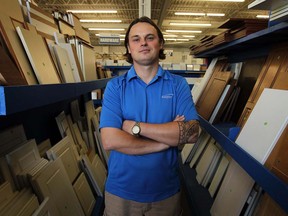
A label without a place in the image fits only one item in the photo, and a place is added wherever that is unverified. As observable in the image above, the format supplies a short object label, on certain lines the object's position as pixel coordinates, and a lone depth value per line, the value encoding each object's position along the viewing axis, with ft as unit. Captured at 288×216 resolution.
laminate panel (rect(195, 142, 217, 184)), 8.63
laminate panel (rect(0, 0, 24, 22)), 4.29
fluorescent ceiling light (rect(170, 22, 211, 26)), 36.08
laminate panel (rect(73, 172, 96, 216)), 6.28
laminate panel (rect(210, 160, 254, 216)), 5.25
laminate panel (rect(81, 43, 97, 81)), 8.15
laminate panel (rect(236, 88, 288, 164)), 3.93
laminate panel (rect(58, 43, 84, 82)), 6.80
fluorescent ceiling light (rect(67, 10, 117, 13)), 29.89
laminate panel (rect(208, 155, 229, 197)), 7.38
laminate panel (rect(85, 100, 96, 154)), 9.13
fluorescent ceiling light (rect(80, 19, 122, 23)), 34.19
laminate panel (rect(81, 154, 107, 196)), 7.23
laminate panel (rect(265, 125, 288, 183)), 3.37
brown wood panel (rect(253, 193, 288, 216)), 4.12
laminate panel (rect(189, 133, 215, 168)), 9.74
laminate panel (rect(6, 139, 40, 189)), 4.36
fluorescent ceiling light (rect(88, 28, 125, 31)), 38.96
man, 4.53
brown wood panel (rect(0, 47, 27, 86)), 3.20
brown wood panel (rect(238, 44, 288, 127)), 5.15
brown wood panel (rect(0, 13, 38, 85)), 3.84
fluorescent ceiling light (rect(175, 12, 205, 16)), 30.29
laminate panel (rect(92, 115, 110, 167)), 9.53
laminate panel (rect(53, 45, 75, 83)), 5.74
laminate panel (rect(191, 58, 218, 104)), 10.44
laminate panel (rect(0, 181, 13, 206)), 3.73
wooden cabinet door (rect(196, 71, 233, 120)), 8.16
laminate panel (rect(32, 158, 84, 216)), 4.48
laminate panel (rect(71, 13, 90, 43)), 9.20
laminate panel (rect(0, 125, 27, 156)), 4.52
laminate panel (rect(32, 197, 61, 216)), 4.04
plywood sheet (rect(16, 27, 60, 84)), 4.29
